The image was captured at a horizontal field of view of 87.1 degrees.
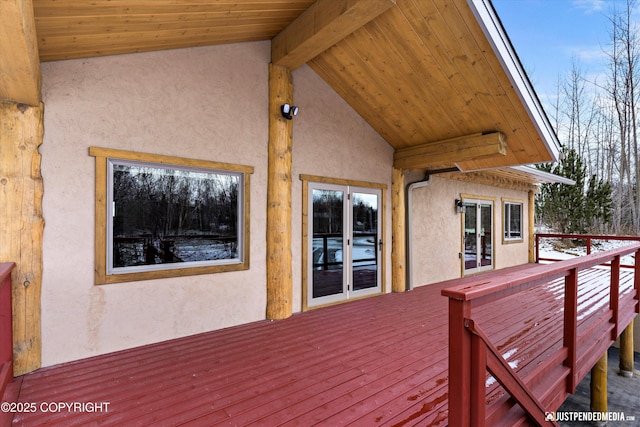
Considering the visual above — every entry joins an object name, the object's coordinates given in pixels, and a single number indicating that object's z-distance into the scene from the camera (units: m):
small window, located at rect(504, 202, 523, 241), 9.38
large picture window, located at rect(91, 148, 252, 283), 3.31
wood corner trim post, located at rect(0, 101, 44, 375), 2.74
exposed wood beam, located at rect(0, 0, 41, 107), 1.61
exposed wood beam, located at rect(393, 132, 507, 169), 4.56
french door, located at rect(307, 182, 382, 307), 4.93
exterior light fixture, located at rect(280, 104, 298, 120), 4.33
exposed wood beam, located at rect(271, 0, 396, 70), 3.22
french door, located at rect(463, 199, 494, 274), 7.95
